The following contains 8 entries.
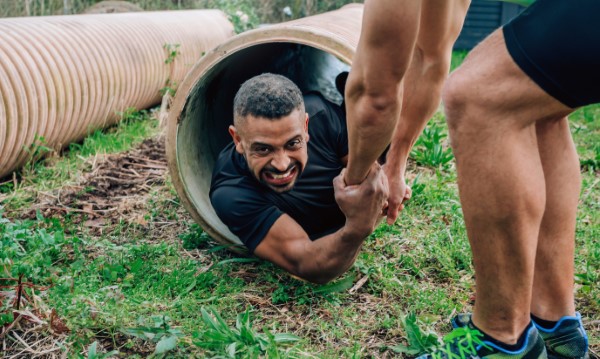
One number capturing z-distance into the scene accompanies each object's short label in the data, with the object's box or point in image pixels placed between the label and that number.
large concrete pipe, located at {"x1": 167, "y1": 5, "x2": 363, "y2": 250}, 2.83
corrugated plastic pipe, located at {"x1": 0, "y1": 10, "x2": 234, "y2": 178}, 3.90
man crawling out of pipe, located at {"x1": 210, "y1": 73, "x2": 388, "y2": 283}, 2.44
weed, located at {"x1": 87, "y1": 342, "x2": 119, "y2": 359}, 2.04
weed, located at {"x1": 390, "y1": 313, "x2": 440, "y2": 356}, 2.20
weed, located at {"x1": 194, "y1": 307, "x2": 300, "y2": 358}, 2.11
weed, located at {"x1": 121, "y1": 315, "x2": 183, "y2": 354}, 2.13
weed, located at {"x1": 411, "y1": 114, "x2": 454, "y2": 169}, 4.14
